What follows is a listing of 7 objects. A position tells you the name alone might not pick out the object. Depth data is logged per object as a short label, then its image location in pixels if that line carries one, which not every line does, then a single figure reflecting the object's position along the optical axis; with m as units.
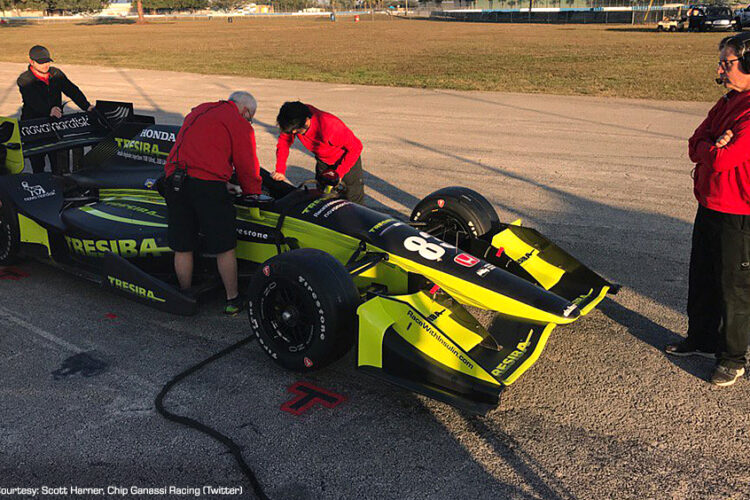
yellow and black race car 3.97
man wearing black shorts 4.98
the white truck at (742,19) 40.28
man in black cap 8.42
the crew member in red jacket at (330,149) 6.21
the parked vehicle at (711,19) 43.25
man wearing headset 3.82
